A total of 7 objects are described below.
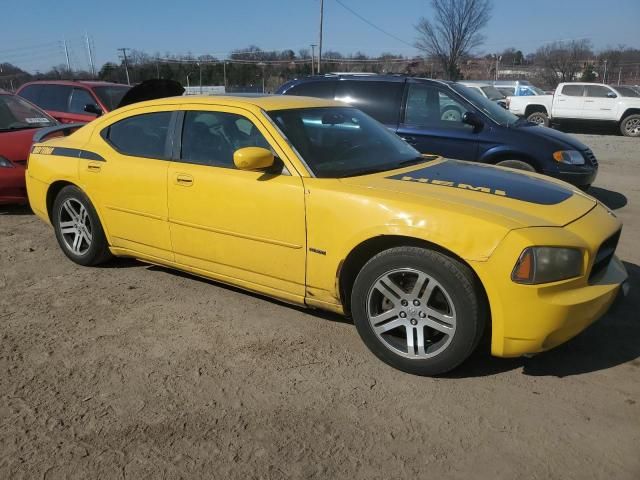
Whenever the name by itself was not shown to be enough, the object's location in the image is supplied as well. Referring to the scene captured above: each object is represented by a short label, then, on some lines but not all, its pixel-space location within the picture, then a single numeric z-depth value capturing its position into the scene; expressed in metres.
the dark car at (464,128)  6.66
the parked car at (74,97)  9.48
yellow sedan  2.76
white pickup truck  17.31
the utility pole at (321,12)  37.63
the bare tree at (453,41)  37.62
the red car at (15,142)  6.45
